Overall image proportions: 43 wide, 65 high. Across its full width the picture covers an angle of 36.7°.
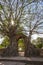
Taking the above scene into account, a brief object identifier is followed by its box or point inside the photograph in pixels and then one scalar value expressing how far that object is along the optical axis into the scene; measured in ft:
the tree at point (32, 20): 21.73
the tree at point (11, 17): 22.11
